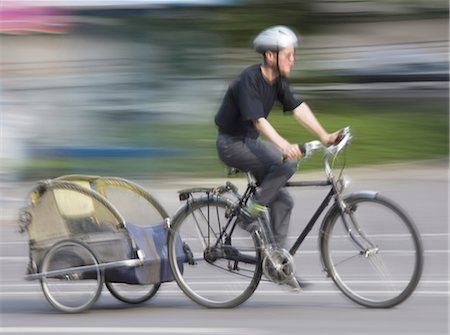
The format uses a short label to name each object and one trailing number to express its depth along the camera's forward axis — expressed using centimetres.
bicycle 1271
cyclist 1273
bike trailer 1343
